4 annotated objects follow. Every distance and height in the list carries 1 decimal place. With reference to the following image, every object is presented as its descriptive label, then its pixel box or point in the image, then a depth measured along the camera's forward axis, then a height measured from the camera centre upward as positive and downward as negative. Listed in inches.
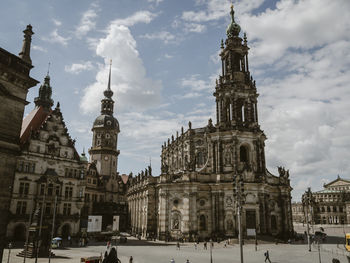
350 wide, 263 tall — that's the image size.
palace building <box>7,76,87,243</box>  1743.4 +201.5
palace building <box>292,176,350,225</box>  4581.7 +79.2
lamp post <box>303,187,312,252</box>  1405.0 +55.9
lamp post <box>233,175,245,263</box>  840.0 +52.2
